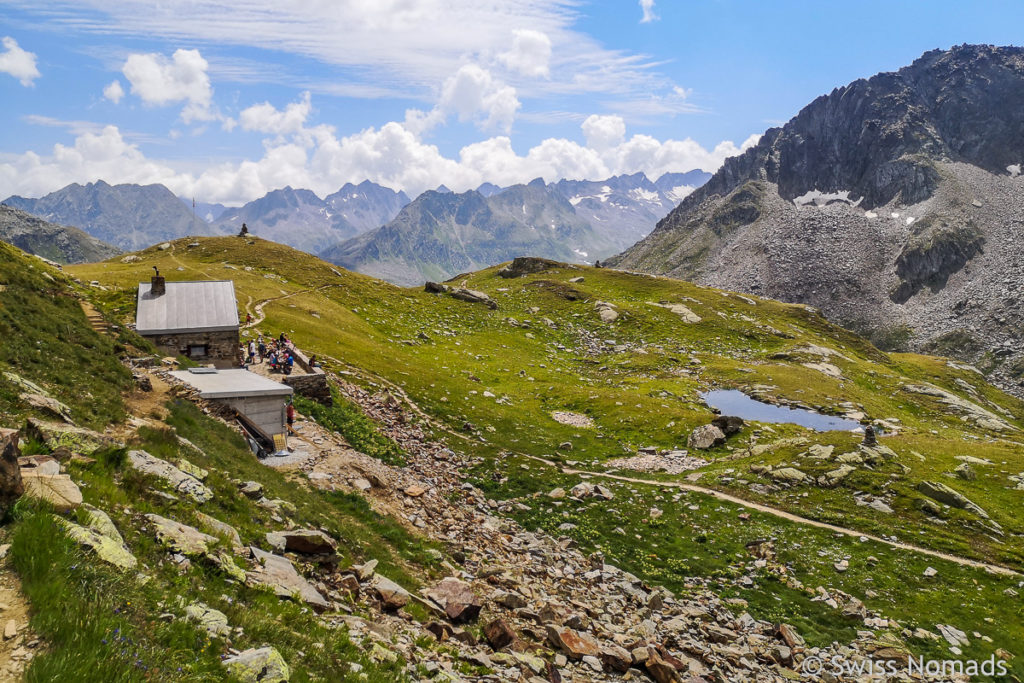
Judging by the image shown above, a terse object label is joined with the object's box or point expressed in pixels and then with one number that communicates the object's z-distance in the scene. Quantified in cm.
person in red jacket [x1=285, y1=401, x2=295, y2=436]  3209
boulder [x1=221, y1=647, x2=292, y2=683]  832
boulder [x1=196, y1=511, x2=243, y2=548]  1377
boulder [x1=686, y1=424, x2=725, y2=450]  5057
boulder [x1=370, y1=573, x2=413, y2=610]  1525
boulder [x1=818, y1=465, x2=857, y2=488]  3847
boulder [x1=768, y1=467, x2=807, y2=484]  3941
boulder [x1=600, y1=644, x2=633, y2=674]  1650
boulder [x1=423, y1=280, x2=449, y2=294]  11594
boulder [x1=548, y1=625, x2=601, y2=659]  1636
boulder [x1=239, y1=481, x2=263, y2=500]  1855
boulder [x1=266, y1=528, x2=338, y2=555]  1590
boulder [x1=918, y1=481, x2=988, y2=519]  3475
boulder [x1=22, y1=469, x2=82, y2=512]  935
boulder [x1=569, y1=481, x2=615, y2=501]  3559
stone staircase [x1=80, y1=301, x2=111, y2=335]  2948
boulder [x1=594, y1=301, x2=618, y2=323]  11191
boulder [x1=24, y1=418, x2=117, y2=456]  1295
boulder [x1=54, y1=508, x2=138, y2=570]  880
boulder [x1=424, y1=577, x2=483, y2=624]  1625
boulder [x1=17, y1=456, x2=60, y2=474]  1073
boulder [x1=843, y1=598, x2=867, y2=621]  2409
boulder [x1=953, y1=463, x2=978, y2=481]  4147
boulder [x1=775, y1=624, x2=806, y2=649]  2188
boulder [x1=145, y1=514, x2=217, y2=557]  1159
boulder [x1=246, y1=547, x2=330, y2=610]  1273
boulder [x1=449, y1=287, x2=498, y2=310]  11356
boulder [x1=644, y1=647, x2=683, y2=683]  1655
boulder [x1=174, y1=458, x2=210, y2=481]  1705
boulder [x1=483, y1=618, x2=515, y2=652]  1534
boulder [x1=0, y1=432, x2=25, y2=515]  820
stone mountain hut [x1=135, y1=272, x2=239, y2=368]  4125
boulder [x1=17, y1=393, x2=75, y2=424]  1539
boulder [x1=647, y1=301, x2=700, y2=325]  11767
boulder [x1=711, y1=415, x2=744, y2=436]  5328
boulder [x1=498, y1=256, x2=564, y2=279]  15250
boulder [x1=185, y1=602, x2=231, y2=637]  908
